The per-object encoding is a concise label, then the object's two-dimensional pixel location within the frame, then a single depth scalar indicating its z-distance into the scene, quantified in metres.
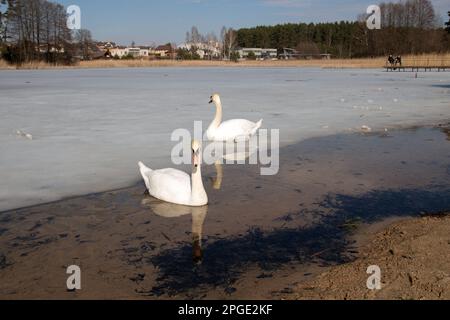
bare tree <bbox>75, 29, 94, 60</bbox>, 65.34
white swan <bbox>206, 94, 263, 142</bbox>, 8.39
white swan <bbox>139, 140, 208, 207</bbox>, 4.65
